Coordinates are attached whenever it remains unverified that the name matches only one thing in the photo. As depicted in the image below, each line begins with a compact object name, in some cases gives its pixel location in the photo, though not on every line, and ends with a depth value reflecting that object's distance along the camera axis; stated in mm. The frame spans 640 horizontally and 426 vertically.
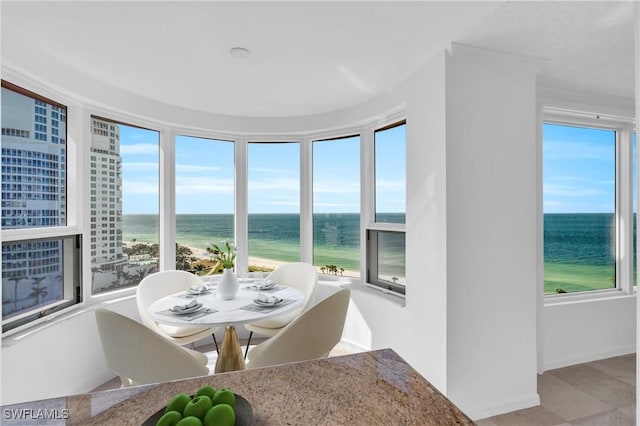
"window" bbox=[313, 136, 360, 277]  3656
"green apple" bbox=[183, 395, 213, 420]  716
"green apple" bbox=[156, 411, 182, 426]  700
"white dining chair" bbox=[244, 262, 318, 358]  2857
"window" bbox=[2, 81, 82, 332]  2141
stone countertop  847
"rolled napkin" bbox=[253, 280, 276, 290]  2820
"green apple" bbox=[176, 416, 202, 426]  663
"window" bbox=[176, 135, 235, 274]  3600
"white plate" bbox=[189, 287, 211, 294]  2654
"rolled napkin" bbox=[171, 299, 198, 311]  2150
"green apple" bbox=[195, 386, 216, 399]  812
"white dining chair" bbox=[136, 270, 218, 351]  2518
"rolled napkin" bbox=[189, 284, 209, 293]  2686
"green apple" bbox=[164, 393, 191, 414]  762
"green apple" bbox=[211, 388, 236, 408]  777
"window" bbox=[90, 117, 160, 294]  2920
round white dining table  2049
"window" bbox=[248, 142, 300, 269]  3924
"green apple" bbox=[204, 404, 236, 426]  696
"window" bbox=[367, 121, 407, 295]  3090
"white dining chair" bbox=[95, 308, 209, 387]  1735
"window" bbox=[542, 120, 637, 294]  3104
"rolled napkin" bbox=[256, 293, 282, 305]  2308
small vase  2516
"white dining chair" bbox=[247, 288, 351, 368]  1970
